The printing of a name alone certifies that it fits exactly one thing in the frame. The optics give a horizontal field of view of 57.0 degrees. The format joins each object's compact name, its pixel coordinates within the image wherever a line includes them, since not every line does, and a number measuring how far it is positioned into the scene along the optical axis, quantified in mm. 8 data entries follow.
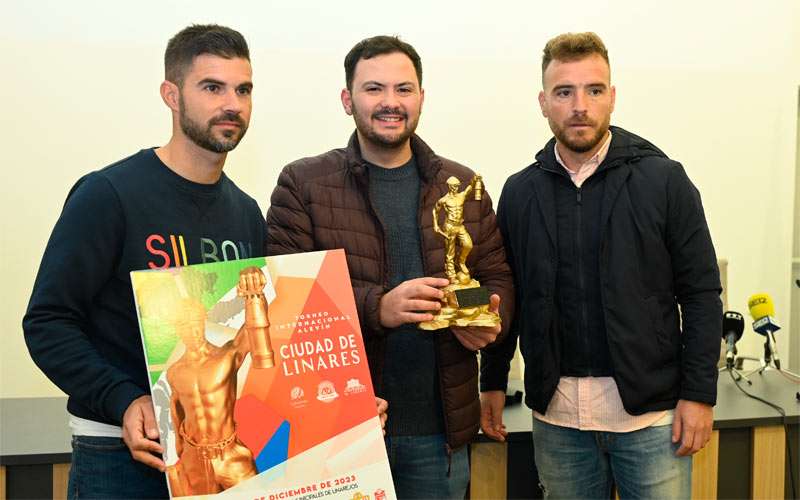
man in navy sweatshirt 1444
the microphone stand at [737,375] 2832
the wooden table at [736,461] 2285
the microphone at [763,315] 2738
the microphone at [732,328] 2867
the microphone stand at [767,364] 2804
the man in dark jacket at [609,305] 1899
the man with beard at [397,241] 1856
